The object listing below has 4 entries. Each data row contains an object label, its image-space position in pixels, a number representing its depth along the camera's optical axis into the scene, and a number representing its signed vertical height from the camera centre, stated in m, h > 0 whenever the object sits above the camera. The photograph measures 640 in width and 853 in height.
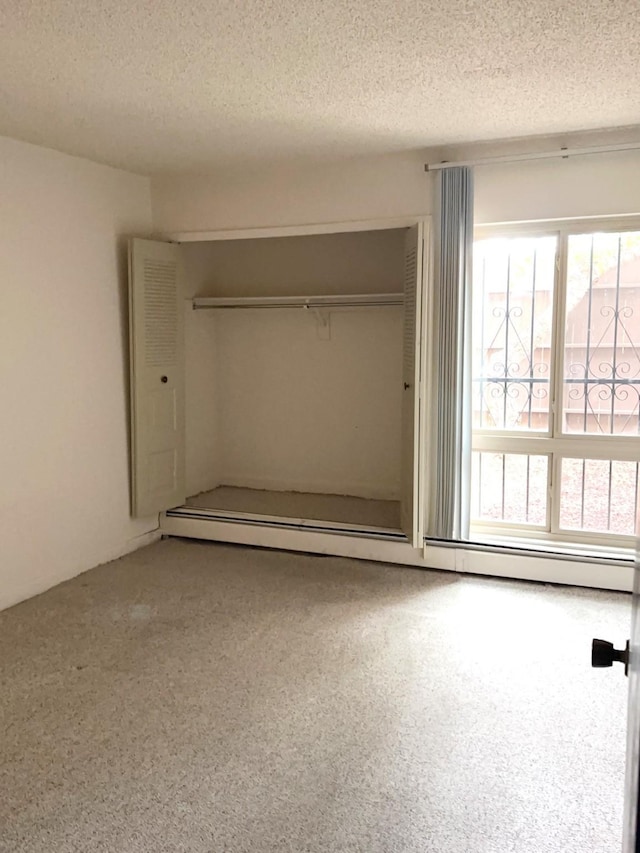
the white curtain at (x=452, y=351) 4.13 +0.07
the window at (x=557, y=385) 4.13 -0.13
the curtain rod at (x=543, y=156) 3.78 +1.13
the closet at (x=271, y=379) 4.85 -0.12
